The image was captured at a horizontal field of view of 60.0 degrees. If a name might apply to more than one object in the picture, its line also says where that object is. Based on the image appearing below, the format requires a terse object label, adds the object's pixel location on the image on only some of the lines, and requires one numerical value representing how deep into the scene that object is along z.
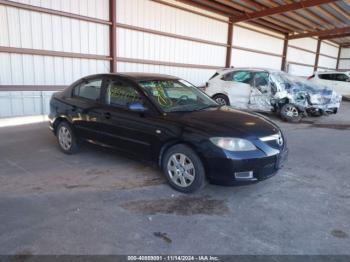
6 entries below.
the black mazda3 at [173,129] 3.46
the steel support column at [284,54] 19.23
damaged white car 8.93
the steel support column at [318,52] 23.46
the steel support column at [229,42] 14.37
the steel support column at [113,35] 9.45
